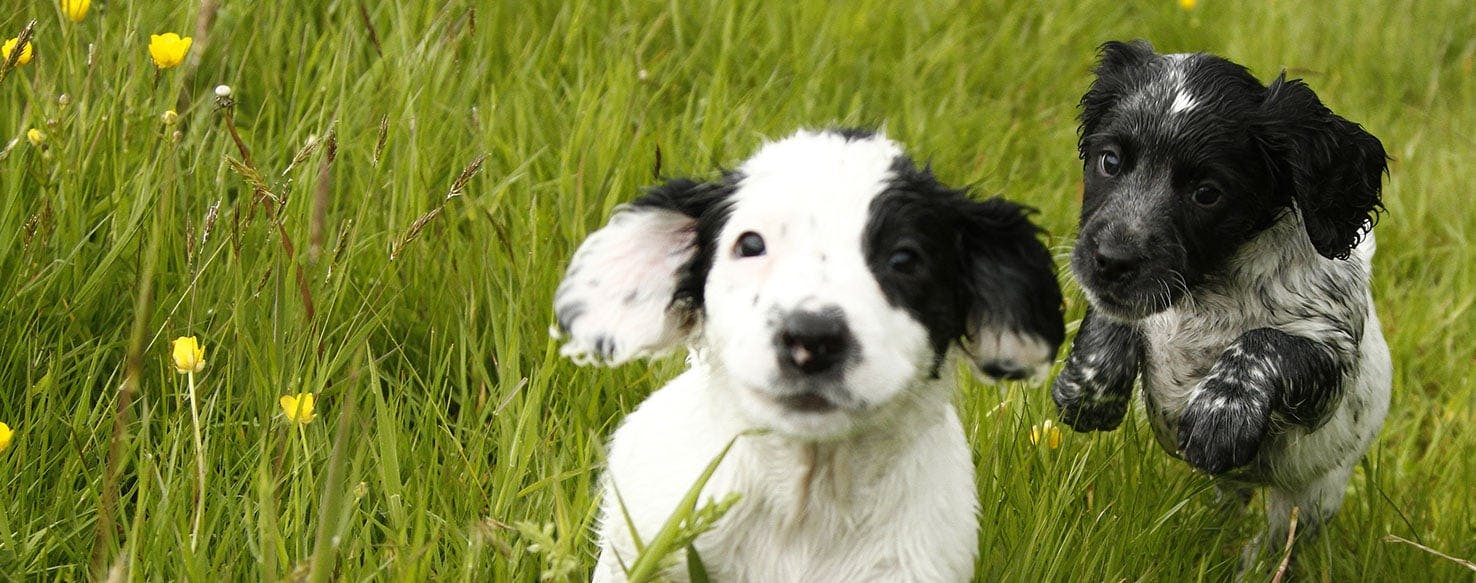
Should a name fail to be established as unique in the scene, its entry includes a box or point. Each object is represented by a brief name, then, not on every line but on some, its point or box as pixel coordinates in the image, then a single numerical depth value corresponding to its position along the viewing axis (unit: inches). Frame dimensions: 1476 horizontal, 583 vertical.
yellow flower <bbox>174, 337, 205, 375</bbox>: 105.6
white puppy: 94.3
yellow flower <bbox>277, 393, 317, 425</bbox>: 106.4
